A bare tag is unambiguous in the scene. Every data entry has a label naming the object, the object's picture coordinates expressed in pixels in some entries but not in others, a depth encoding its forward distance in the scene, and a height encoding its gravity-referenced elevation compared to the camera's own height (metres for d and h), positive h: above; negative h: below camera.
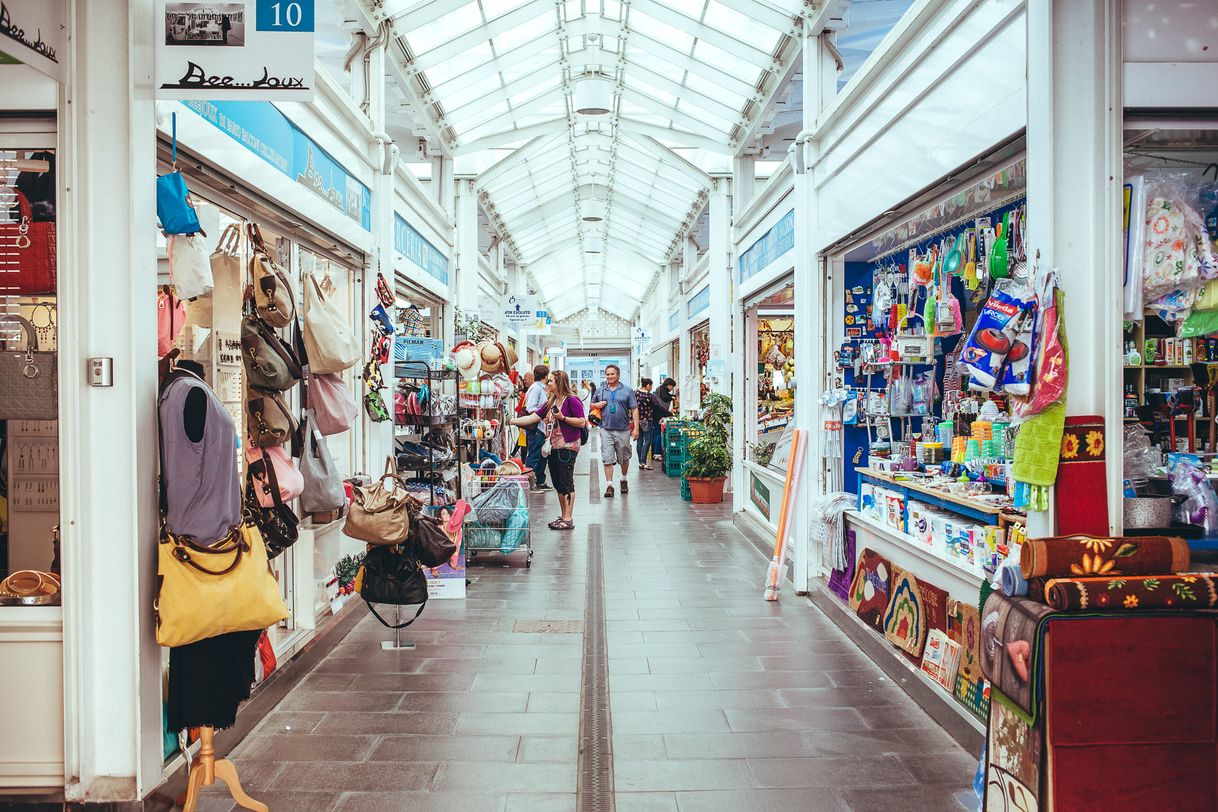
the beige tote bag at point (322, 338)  3.77 +0.28
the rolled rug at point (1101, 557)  2.39 -0.47
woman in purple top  8.34 -0.37
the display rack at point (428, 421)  6.70 -0.19
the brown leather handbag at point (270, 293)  3.36 +0.43
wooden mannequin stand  2.83 -1.28
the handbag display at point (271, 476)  3.43 -0.32
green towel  2.76 -0.18
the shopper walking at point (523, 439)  12.38 -0.62
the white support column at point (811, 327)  5.95 +0.49
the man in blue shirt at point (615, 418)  10.98 -0.30
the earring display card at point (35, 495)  3.10 -0.36
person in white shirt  12.15 -0.83
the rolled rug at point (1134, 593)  2.27 -0.55
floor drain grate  3.04 -1.45
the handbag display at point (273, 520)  3.42 -0.50
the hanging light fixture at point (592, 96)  8.49 +3.12
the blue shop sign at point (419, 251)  7.25 +1.46
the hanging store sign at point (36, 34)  2.54 +1.16
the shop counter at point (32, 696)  2.82 -1.00
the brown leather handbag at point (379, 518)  4.23 -0.61
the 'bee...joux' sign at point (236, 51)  2.87 +1.21
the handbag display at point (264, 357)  3.31 +0.17
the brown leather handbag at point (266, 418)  3.40 -0.08
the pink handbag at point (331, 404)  4.04 -0.03
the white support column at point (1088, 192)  2.74 +0.67
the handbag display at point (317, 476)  3.99 -0.38
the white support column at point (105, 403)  2.76 -0.01
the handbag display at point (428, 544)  4.42 -0.78
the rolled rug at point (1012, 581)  2.45 -0.56
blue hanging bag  2.83 +0.66
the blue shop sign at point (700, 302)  12.77 +1.53
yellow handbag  2.70 -0.63
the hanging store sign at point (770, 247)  6.89 +1.39
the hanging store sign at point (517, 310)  14.52 +1.53
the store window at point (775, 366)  10.55 +0.41
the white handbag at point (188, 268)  2.86 +0.45
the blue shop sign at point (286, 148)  3.68 +1.31
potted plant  10.55 -0.75
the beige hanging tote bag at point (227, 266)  3.48 +0.56
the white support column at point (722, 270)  10.37 +1.60
